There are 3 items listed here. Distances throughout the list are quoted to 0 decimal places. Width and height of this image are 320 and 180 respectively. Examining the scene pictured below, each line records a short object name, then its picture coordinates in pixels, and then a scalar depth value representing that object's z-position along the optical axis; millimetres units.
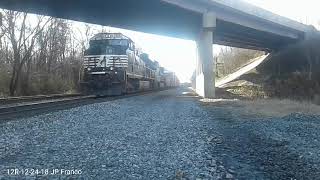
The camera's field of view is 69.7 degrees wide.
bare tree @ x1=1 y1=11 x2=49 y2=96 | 18257
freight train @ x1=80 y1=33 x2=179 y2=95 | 14638
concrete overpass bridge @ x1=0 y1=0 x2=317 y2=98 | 15058
